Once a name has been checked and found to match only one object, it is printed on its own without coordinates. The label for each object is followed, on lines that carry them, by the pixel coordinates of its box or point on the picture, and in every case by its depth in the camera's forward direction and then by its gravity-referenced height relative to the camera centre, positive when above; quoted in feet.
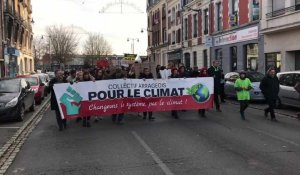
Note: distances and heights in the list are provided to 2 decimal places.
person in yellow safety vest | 46.32 -2.00
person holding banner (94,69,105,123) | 46.03 -0.55
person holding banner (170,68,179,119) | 46.40 -0.51
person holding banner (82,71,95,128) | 42.27 -2.48
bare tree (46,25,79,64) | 273.75 +17.99
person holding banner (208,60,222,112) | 56.72 -0.26
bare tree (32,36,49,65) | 320.78 +17.33
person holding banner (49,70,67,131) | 40.51 -2.64
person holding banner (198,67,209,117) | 49.70 -0.23
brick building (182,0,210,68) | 129.49 +12.12
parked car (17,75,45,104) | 71.00 -2.33
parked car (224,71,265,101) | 64.34 -2.10
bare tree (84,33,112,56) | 331.77 +19.49
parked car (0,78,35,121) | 45.65 -2.72
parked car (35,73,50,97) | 90.55 -1.40
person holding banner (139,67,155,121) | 46.78 -0.36
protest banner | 42.06 -2.37
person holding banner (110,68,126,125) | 43.55 -0.54
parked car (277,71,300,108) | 52.15 -2.34
